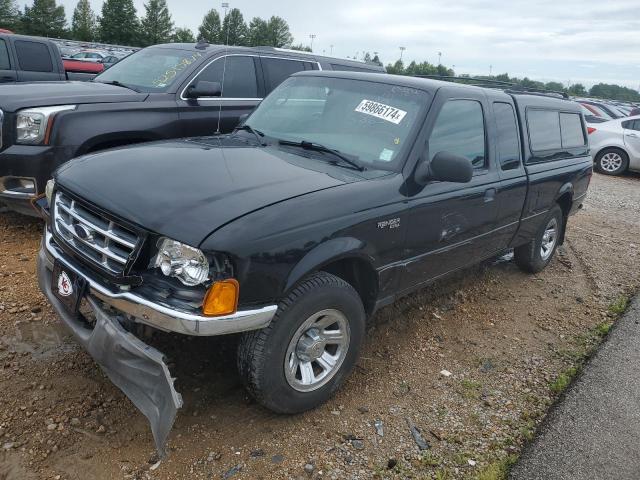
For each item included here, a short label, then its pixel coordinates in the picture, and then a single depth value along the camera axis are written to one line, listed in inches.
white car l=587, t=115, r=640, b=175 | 537.3
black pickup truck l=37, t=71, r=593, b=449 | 96.8
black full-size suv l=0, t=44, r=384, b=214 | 182.5
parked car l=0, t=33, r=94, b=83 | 330.6
